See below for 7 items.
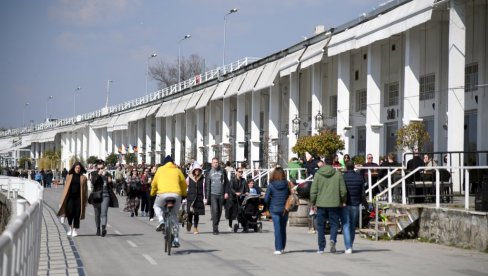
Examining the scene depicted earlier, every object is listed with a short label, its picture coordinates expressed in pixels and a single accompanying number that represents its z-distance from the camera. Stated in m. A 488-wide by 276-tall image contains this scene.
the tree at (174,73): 117.25
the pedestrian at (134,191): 32.06
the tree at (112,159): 87.19
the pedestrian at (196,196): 22.58
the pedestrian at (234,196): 24.08
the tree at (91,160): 90.53
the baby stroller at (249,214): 23.69
